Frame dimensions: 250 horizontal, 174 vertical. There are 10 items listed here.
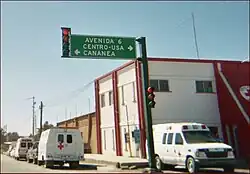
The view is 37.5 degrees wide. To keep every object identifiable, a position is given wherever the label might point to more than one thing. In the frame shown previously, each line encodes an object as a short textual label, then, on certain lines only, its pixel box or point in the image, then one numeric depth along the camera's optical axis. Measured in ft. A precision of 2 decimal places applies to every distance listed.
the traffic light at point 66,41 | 57.98
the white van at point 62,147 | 80.07
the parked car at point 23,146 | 126.11
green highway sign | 59.06
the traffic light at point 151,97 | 56.49
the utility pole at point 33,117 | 218.18
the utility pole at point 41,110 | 185.05
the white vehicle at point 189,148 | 55.06
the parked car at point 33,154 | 97.40
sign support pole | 57.46
